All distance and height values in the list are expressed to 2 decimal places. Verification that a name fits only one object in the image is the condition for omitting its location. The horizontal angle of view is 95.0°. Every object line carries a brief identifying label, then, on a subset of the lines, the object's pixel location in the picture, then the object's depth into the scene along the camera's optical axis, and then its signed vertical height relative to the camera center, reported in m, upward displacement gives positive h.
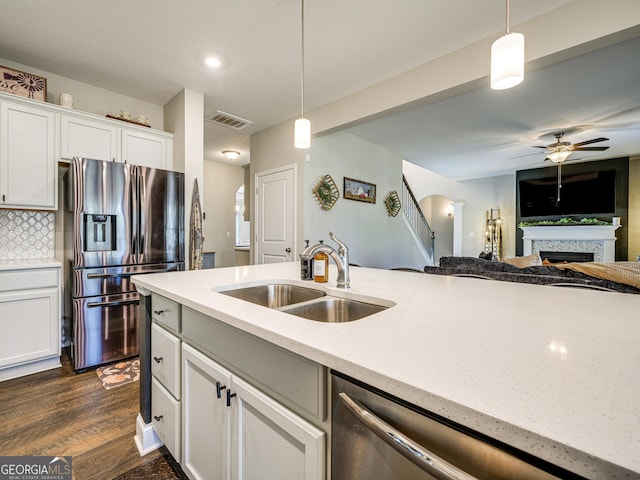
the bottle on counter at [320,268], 1.55 -0.17
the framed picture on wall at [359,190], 4.56 +0.76
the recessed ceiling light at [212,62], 2.71 +1.64
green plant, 6.13 +0.33
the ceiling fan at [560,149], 4.55 +1.39
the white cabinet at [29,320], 2.25 -0.68
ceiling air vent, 3.94 +1.63
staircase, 6.63 +0.29
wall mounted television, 6.14 +0.94
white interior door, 4.05 +0.31
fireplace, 6.00 -0.05
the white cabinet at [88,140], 2.70 +0.93
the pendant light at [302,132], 2.04 +0.73
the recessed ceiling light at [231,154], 5.60 +1.61
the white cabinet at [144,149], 3.05 +0.94
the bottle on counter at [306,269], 1.65 -0.18
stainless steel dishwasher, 0.43 -0.36
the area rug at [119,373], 2.29 -1.14
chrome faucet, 1.45 -0.12
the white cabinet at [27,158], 2.41 +0.67
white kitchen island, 0.39 -0.25
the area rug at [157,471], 1.42 -1.16
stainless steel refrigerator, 2.43 -0.10
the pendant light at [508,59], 1.28 +0.79
